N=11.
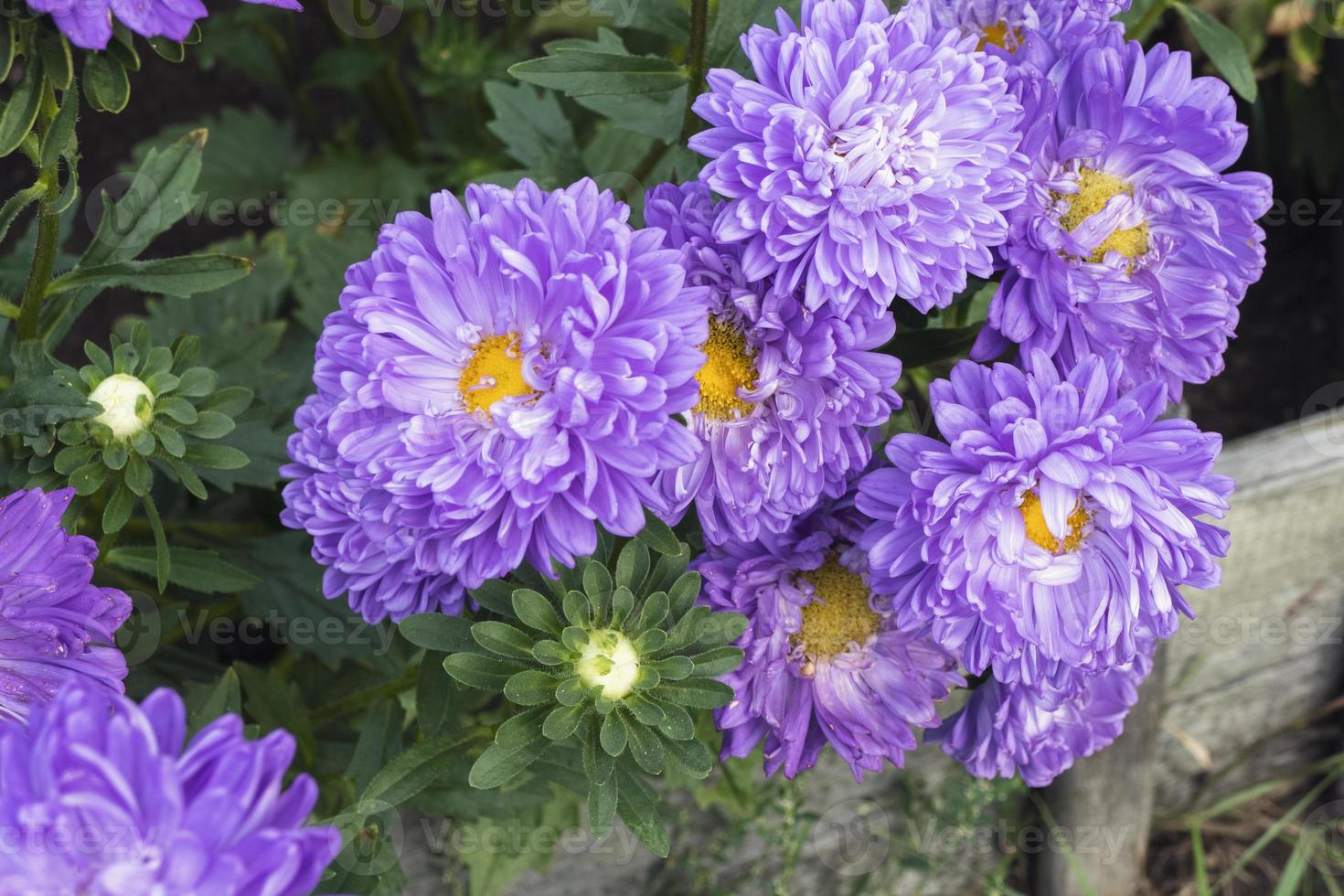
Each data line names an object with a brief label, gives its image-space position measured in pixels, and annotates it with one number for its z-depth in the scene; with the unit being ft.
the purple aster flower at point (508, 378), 1.74
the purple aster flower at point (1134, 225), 1.86
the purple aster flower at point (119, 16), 1.67
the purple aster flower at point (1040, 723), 1.97
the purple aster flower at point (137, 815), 1.55
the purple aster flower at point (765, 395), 1.84
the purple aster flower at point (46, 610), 1.88
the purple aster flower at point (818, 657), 1.95
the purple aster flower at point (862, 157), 1.78
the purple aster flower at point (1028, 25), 1.91
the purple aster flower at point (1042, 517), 1.81
